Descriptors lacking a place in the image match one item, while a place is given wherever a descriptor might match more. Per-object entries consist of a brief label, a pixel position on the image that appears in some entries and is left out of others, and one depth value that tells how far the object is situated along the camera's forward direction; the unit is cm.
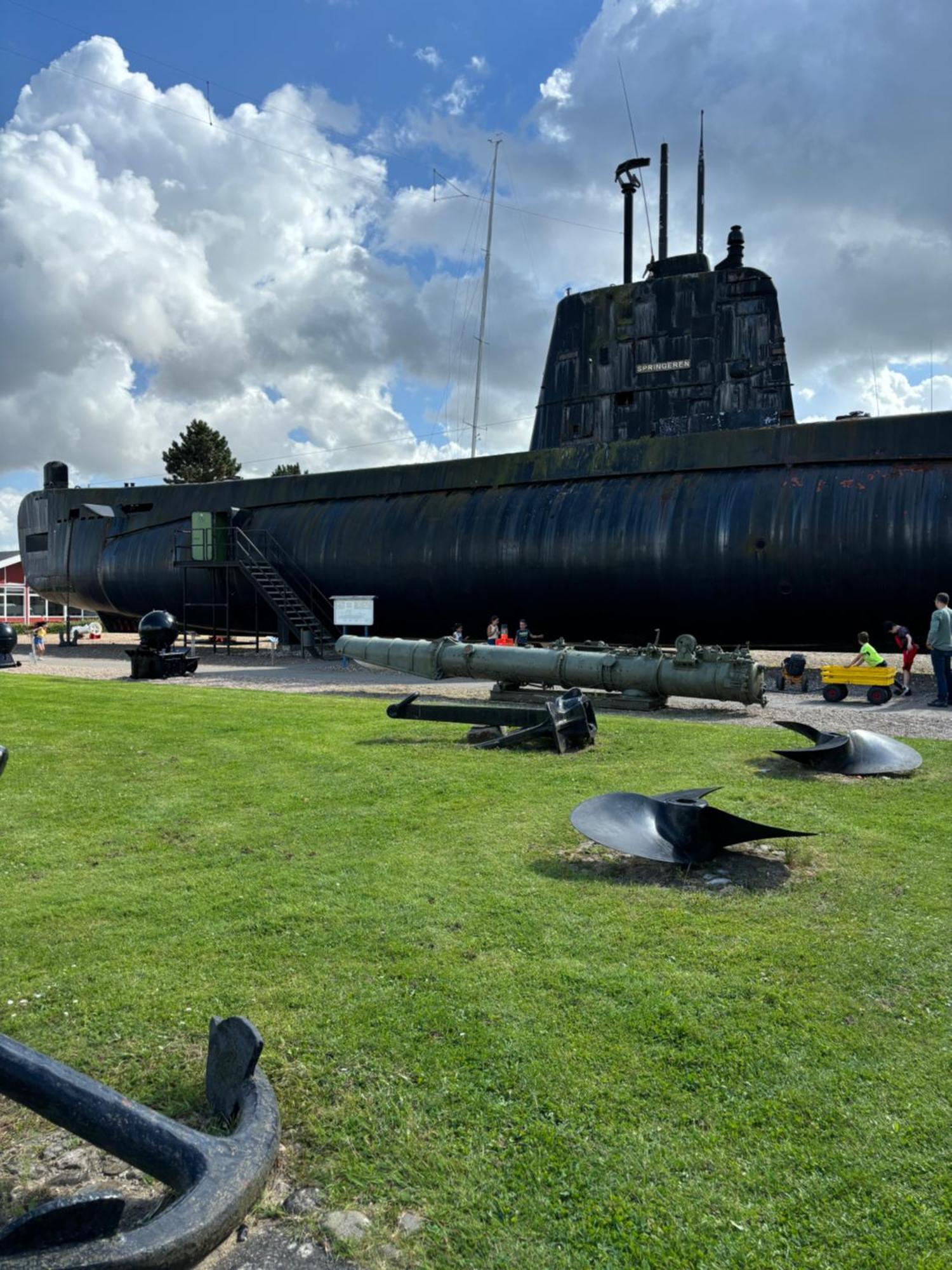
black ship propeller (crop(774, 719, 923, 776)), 736
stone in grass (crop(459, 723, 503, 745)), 913
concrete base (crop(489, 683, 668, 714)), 1188
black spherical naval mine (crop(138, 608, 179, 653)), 1717
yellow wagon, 1268
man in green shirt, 1245
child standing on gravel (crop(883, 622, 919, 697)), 1384
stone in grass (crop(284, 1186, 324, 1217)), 235
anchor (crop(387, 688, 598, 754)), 856
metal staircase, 2080
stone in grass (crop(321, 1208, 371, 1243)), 225
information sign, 1853
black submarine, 1509
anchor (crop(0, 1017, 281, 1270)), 181
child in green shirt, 1320
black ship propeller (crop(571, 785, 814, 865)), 500
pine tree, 6719
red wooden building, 5406
